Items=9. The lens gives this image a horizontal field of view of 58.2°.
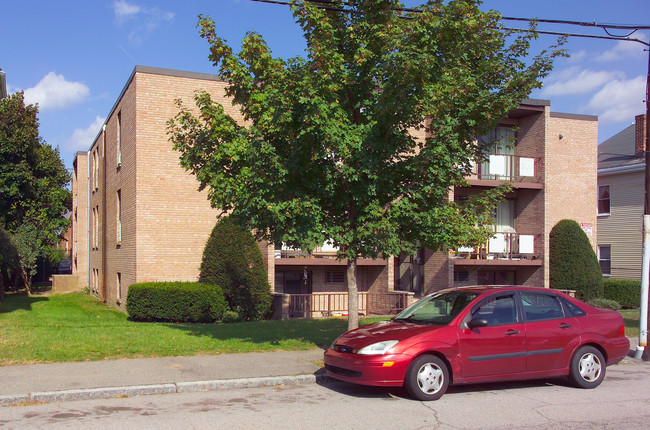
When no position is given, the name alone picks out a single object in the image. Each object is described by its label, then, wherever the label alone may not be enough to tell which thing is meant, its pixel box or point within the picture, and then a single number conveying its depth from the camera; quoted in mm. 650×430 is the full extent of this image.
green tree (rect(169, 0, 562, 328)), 9250
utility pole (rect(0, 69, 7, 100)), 16111
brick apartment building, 18250
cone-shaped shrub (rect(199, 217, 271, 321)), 17297
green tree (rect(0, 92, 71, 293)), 27734
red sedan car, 7617
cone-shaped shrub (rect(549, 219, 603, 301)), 21453
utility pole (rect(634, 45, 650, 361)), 11461
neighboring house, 27594
